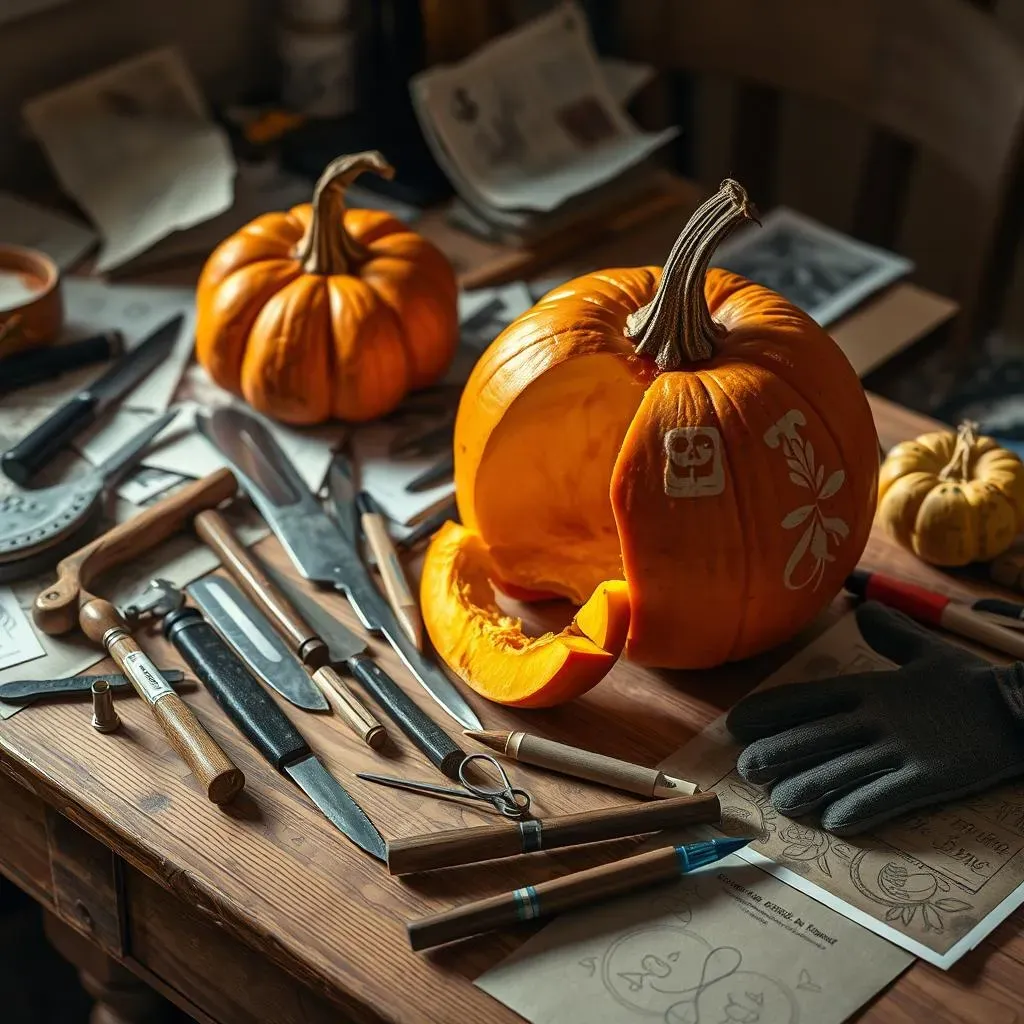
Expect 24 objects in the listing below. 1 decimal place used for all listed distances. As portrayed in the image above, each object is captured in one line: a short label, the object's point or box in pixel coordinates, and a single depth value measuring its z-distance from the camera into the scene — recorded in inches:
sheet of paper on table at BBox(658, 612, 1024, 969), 33.9
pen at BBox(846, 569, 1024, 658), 41.6
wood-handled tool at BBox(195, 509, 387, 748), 38.9
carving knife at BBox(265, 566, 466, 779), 37.9
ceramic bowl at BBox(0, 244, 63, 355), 52.3
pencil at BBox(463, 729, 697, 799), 36.6
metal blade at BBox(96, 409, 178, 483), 48.1
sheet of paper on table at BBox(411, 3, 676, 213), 63.5
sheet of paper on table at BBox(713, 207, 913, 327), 59.8
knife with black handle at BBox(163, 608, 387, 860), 36.0
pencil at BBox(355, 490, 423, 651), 41.9
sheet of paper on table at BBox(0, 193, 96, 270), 60.9
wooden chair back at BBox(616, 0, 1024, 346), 64.6
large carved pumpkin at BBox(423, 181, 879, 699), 36.8
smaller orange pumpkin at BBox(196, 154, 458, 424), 48.8
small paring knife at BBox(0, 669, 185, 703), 39.3
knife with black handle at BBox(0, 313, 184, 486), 47.6
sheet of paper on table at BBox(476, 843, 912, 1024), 32.0
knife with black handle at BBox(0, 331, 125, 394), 52.3
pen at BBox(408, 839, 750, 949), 32.7
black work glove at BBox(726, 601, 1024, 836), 36.4
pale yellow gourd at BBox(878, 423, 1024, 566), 44.0
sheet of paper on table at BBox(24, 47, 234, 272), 60.5
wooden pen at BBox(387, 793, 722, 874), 34.3
